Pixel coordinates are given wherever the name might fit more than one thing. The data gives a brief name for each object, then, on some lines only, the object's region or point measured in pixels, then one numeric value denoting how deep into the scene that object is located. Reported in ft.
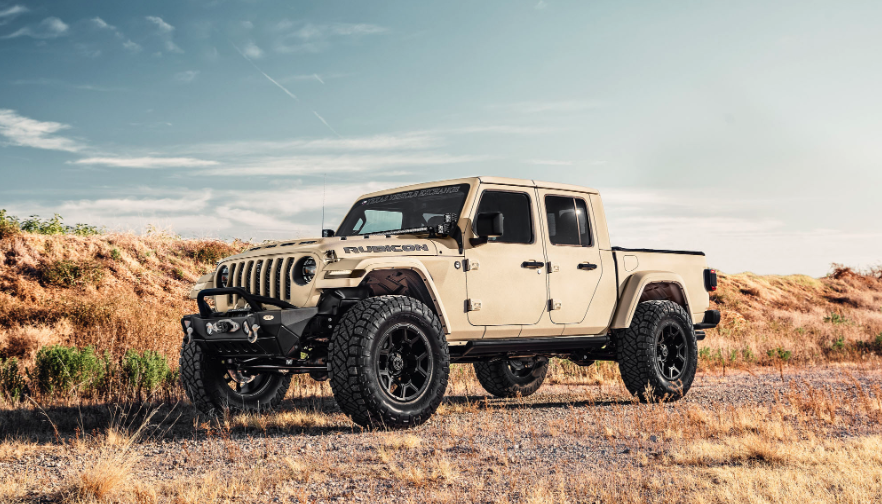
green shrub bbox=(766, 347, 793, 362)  51.13
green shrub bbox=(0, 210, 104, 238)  70.23
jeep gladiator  21.83
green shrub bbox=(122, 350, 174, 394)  32.14
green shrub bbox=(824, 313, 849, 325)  80.59
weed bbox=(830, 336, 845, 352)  56.06
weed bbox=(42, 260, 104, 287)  65.31
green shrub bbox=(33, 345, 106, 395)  31.94
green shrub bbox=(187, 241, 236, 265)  79.00
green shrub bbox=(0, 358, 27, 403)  31.30
